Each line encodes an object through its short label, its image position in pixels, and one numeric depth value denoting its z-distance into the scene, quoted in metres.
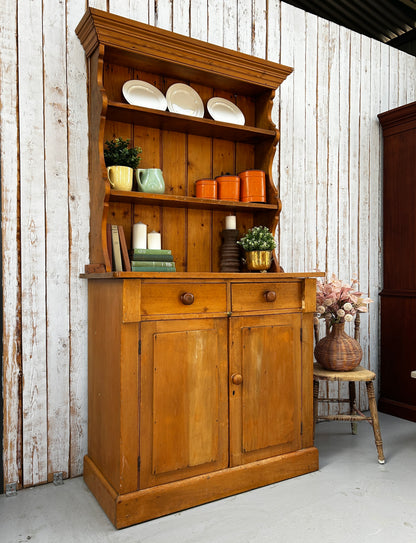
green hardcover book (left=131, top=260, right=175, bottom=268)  2.03
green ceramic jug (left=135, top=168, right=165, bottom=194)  2.16
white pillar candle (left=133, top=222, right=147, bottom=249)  2.16
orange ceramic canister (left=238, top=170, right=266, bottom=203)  2.45
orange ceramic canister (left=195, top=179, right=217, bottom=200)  2.38
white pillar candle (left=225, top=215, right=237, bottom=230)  2.46
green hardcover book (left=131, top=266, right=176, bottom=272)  2.03
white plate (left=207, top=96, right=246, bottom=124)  2.48
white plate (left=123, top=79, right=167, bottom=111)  2.22
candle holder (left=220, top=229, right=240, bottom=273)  2.43
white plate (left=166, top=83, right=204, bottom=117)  2.34
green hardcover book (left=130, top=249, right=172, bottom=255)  2.06
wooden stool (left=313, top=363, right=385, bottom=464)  2.33
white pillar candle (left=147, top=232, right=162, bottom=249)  2.19
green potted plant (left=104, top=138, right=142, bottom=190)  2.09
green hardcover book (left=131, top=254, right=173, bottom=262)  2.06
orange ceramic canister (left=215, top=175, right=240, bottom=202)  2.41
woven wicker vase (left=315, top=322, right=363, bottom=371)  2.43
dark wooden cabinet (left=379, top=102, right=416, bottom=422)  3.11
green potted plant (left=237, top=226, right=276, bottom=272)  2.34
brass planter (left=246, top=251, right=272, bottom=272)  2.35
